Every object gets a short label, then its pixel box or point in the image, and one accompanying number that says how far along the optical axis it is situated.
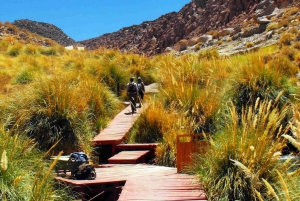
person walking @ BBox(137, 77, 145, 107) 11.98
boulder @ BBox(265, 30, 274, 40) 27.72
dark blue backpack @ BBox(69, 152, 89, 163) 6.49
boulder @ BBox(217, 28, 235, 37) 42.88
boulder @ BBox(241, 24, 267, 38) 34.97
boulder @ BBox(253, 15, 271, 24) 36.49
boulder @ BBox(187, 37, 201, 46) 45.79
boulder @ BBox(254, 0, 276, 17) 45.64
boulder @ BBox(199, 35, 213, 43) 44.74
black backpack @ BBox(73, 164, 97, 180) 6.40
